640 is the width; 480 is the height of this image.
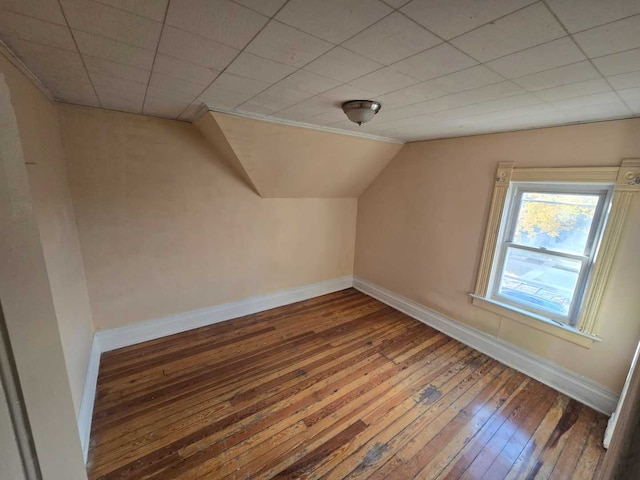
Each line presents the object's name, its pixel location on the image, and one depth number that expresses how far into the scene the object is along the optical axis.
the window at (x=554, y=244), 1.96
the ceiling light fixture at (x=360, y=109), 1.71
